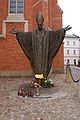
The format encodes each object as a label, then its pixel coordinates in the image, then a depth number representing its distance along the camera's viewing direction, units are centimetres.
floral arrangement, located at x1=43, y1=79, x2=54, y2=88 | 425
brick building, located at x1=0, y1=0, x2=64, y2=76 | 838
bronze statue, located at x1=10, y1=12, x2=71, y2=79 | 420
